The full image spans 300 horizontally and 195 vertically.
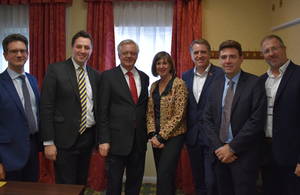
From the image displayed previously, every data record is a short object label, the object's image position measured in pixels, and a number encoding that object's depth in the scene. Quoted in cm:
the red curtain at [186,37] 293
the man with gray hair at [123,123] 193
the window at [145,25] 313
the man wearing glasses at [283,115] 164
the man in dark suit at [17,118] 170
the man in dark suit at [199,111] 203
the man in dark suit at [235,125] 164
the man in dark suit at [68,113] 179
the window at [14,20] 321
